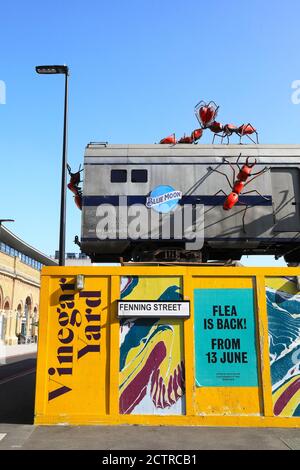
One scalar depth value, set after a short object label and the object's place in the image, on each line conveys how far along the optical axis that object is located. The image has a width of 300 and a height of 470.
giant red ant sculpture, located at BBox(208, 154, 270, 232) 11.66
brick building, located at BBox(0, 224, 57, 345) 42.34
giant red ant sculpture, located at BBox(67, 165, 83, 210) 12.99
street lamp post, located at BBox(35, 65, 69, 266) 13.12
